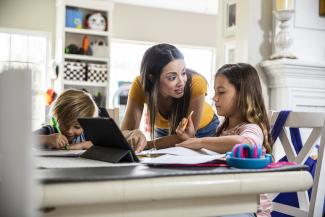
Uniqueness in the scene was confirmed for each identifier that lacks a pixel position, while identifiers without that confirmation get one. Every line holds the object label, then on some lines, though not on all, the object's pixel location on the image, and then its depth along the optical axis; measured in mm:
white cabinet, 5645
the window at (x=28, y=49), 5859
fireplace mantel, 2848
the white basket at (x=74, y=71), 5641
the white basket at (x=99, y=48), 5859
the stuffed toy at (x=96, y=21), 5730
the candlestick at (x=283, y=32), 2828
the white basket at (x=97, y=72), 5778
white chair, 1231
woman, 1561
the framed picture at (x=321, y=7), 3074
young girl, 1315
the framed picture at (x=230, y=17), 3326
